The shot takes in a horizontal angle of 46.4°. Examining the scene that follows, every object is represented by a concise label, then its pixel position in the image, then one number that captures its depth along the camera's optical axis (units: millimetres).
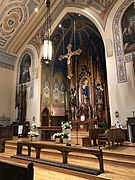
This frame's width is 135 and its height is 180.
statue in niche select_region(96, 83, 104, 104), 11675
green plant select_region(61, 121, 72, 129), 6766
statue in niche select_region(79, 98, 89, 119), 12102
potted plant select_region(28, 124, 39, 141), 8093
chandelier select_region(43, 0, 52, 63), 5668
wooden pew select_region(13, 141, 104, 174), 3664
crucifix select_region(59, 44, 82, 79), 9698
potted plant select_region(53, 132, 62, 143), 6753
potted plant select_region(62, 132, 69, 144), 6513
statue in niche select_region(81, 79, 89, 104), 12594
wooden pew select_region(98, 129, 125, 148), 5672
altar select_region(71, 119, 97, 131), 11039
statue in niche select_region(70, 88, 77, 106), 13066
